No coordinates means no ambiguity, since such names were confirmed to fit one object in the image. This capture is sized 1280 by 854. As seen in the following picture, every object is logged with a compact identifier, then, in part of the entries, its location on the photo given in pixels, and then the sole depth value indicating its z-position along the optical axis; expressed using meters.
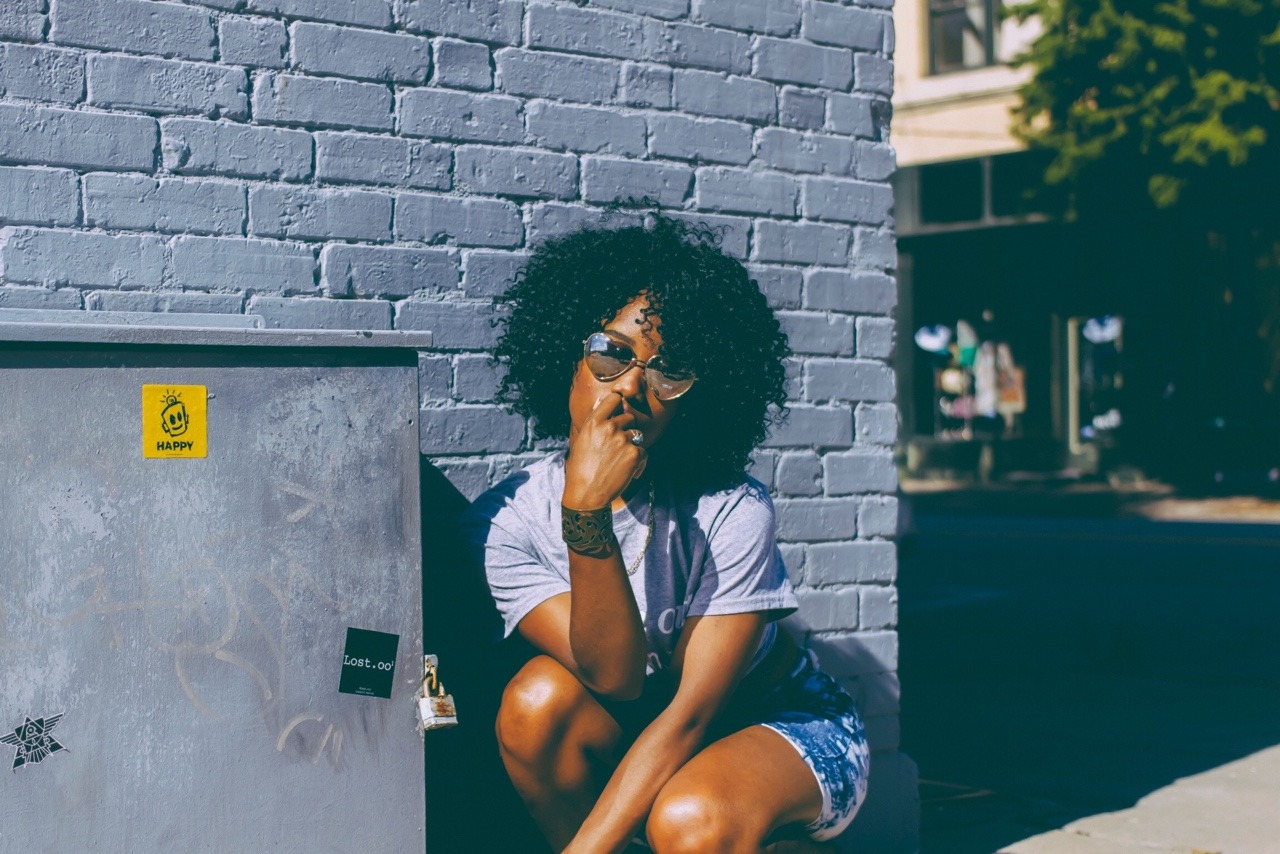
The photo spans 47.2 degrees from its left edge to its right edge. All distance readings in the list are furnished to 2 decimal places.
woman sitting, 2.67
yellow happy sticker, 2.44
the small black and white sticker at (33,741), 2.36
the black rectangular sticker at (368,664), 2.61
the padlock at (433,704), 2.63
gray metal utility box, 2.37
